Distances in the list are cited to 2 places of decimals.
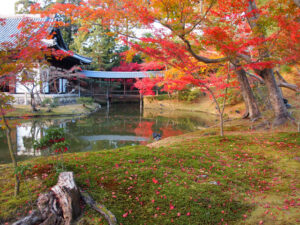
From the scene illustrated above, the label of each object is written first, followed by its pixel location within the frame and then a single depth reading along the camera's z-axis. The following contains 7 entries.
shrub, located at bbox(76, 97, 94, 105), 16.31
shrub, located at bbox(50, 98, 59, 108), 13.01
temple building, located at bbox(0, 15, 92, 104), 12.85
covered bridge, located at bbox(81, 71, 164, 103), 21.97
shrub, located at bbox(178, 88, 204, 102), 18.14
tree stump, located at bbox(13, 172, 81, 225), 2.24
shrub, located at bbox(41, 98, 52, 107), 12.87
